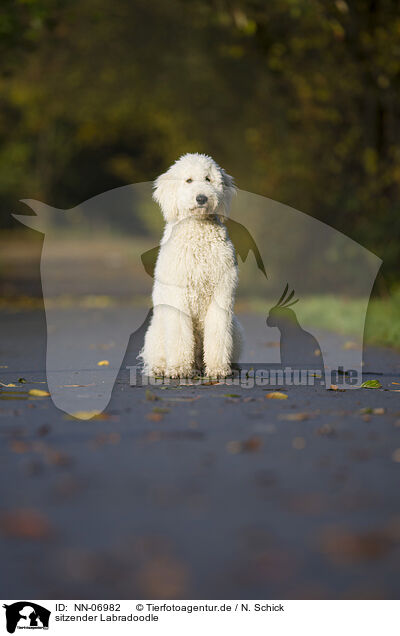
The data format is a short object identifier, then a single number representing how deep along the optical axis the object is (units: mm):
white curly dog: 15859
